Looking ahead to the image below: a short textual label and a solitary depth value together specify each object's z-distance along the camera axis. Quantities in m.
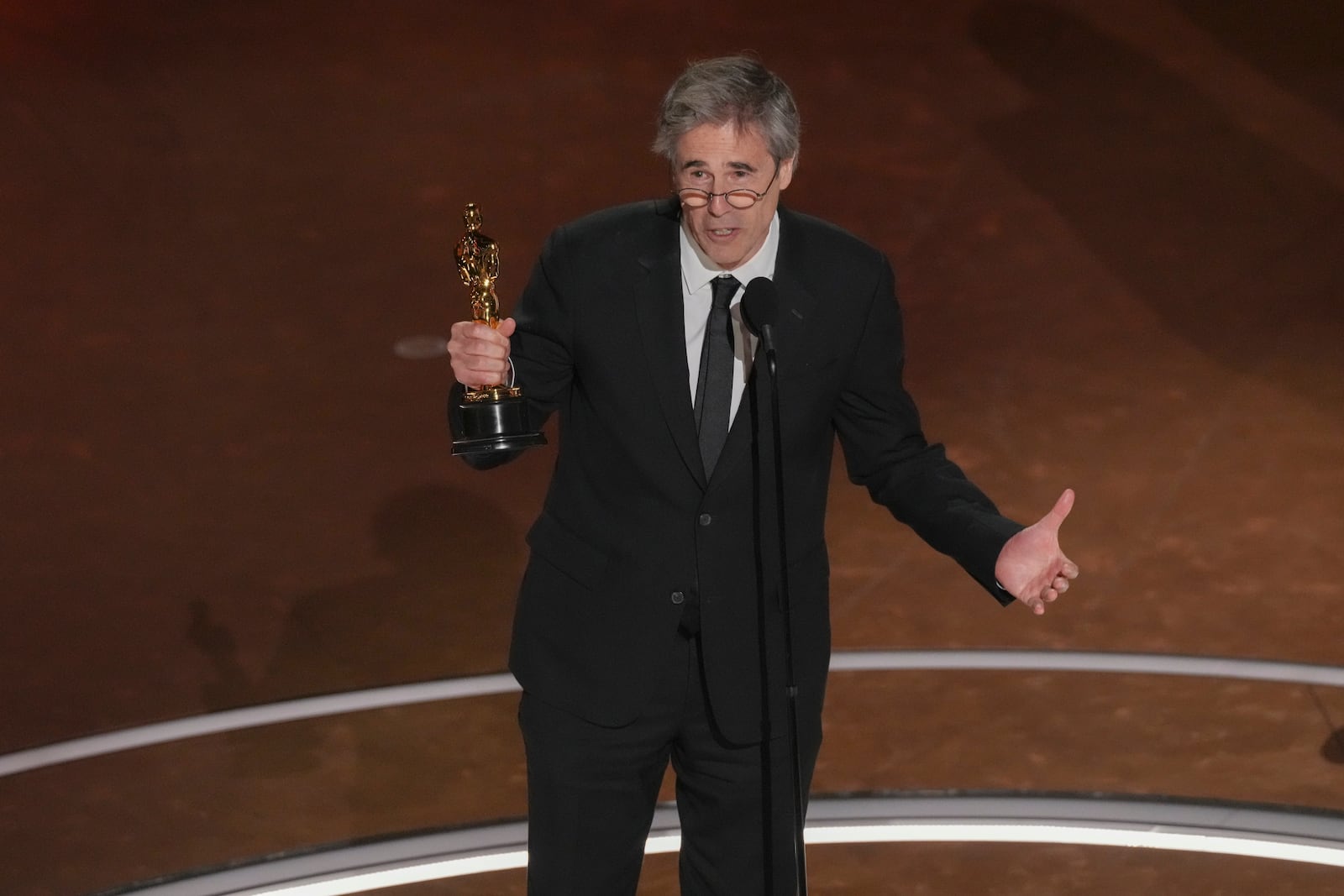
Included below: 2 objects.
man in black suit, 28.24
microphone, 27.94
